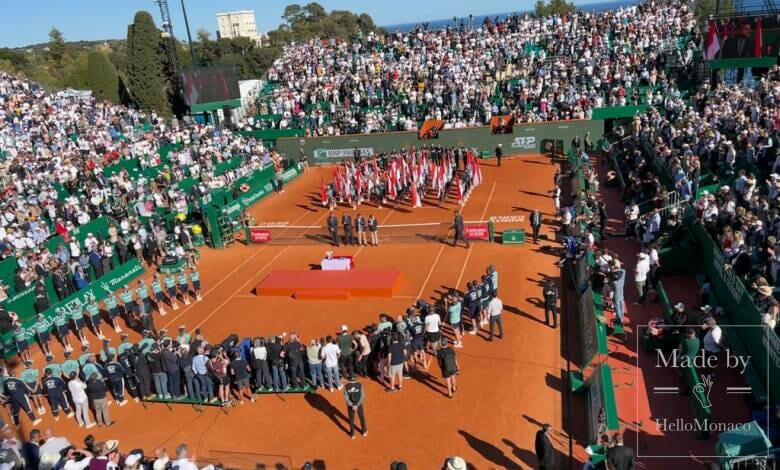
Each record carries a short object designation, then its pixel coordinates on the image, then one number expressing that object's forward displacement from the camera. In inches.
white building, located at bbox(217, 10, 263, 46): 7367.1
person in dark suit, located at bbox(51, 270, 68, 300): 869.2
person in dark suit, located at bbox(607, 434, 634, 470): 372.5
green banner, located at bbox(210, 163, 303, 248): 1095.0
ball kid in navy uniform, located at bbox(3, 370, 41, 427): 589.9
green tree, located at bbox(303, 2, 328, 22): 5036.9
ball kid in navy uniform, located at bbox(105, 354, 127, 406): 599.8
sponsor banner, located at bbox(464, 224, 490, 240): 967.6
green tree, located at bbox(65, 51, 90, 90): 2488.9
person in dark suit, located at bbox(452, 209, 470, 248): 946.1
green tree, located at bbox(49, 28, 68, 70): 3129.9
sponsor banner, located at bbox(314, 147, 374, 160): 1674.5
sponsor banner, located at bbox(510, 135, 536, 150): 1556.3
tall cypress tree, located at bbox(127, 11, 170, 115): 2084.2
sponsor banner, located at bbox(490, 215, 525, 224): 1058.7
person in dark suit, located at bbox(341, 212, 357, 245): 1003.9
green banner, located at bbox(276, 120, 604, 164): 1521.9
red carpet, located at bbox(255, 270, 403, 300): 813.9
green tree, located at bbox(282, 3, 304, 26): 5209.6
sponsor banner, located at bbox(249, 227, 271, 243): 1086.4
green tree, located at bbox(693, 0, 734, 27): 2555.1
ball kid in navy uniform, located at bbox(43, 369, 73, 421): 592.4
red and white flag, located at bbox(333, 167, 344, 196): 1229.1
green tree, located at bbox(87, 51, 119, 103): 2314.2
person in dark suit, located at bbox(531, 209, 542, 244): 927.7
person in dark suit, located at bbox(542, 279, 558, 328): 669.9
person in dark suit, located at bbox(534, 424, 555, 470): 425.7
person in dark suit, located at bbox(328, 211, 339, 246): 1016.2
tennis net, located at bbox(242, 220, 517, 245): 975.0
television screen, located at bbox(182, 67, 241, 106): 1713.8
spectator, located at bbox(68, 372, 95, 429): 573.3
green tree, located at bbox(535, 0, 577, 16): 3260.6
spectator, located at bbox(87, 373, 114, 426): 568.7
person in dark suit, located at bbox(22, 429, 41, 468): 446.9
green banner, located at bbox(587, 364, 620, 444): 459.5
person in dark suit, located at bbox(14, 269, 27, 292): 868.6
